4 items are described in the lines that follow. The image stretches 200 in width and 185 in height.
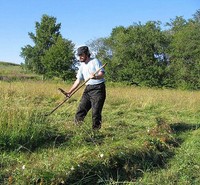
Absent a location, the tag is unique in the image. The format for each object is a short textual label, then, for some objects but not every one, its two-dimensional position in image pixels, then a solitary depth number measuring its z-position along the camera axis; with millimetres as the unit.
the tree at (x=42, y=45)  37531
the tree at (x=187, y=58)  39312
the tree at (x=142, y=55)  40719
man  6523
